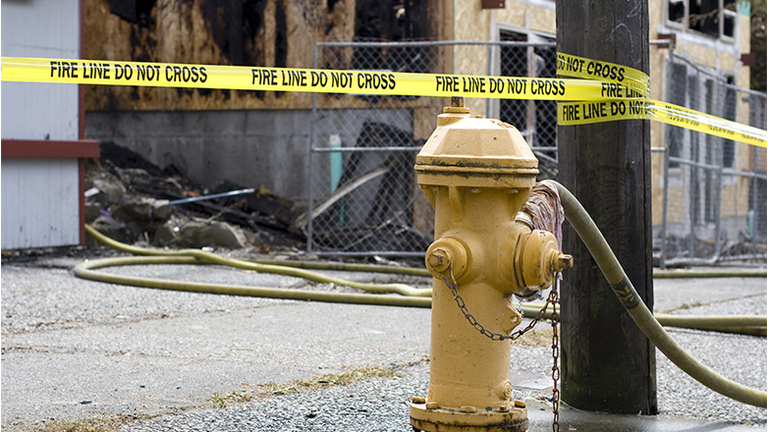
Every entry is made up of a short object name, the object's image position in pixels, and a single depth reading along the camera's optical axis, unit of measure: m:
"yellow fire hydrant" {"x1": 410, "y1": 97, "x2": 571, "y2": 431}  2.64
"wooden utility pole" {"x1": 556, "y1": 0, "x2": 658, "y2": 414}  4.03
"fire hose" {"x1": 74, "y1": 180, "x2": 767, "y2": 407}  3.46
